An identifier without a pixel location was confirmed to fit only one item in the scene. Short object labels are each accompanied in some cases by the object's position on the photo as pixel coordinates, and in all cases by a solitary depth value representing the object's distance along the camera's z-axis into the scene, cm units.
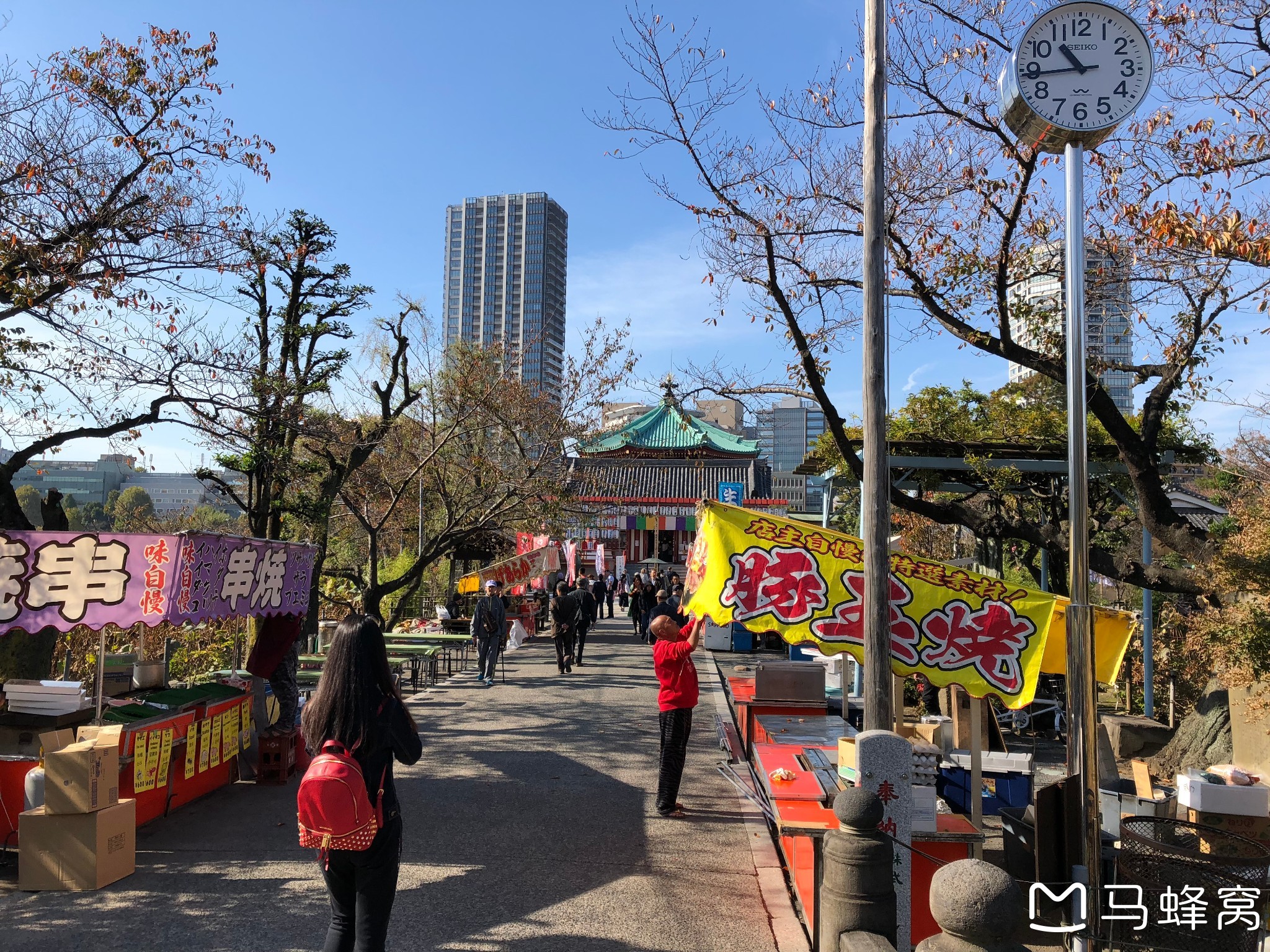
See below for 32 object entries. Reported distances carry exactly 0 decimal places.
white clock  469
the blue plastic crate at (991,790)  691
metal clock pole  423
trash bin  400
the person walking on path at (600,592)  2784
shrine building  4116
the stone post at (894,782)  486
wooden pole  561
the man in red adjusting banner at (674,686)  711
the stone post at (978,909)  304
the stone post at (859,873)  421
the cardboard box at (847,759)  577
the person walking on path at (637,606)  2383
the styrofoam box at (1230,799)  610
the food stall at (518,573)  1780
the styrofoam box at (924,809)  520
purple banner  625
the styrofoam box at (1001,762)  736
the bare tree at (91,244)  815
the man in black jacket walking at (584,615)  1686
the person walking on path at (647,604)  2223
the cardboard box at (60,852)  550
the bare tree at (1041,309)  830
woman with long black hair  359
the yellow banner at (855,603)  548
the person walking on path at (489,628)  1474
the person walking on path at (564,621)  1586
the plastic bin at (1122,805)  619
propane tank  574
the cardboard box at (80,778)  548
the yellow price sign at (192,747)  737
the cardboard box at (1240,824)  609
